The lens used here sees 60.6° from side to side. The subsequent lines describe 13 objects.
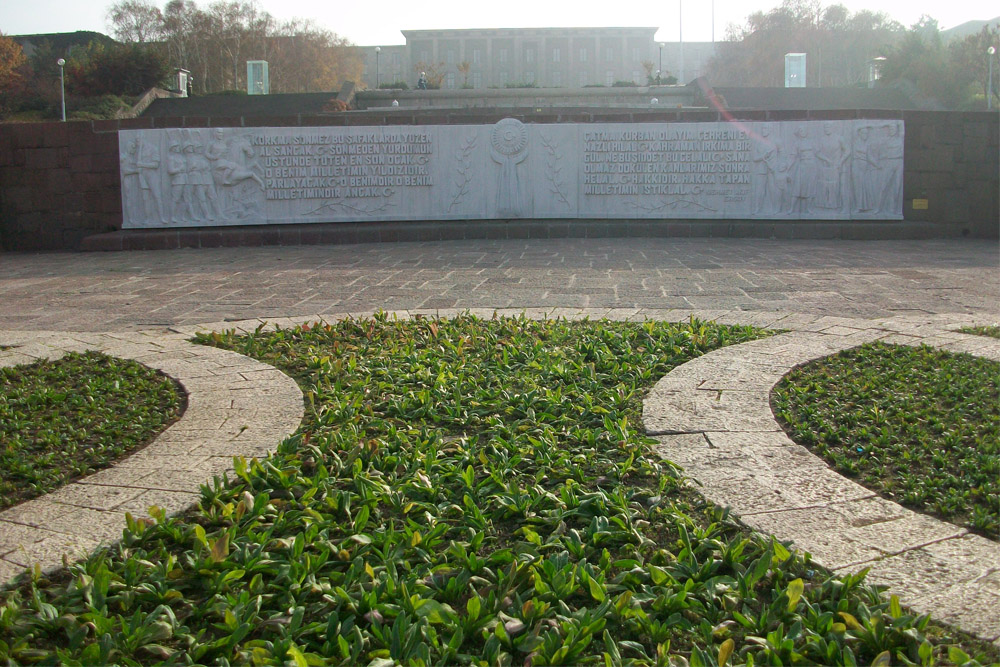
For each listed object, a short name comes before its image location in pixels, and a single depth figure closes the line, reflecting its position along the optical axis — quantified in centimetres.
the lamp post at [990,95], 3305
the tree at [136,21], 5594
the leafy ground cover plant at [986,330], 480
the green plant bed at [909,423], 263
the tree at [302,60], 5400
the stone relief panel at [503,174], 1162
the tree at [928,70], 3641
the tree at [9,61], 3672
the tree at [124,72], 3309
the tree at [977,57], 3869
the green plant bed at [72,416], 296
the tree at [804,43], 6047
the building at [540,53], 7319
